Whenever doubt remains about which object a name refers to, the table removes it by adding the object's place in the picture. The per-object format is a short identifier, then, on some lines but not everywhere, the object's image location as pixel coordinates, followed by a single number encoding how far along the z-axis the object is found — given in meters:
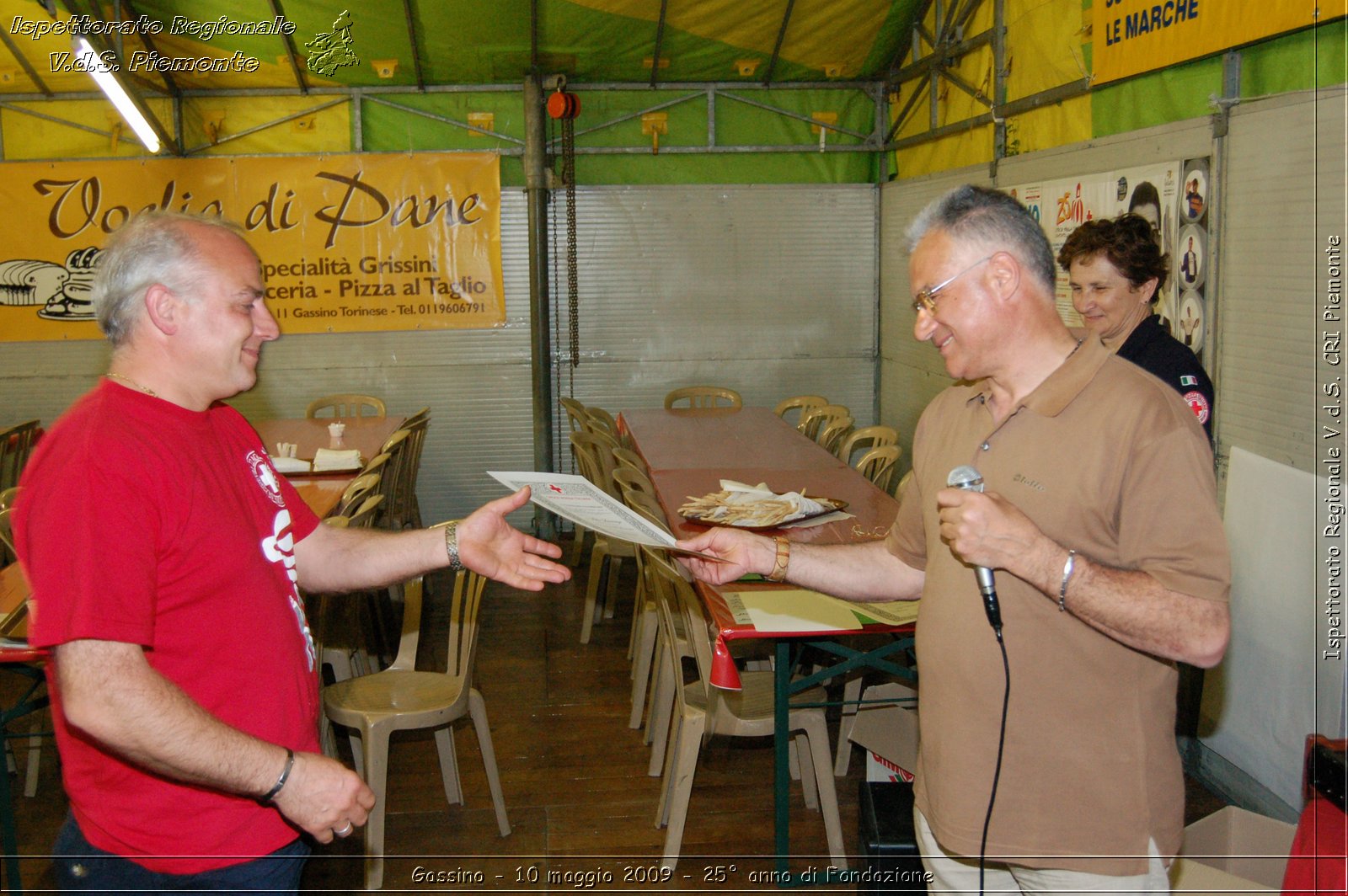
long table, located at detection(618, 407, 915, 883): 3.05
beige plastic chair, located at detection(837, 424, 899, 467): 5.84
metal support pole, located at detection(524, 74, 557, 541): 7.45
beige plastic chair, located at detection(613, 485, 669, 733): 3.74
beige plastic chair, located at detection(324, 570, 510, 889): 3.32
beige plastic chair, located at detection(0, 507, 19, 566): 3.78
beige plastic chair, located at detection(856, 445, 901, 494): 5.05
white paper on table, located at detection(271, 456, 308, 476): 5.15
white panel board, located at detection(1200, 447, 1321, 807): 3.27
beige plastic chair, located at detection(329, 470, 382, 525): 4.20
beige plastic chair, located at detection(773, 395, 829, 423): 7.34
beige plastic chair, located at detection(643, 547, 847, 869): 3.32
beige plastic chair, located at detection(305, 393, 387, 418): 7.18
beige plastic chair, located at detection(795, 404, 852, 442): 6.66
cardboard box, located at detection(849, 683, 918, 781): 3.38
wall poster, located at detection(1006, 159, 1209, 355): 3.97
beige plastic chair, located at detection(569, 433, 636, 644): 5.17
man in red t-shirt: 1.56
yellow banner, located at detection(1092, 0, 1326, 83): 3.42
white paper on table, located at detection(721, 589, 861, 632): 2.95
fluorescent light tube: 4.74
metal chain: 7.59
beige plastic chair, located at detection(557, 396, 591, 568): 6.34
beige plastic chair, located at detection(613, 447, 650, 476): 4.27
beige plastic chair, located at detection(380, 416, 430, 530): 5.61
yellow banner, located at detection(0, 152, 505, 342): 7.52
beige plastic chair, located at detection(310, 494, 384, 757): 3.78
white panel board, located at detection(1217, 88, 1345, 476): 3.21
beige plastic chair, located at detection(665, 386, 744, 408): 7.59
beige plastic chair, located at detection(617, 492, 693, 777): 3.64
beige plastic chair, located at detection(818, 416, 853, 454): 6.14
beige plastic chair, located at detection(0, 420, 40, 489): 6.38
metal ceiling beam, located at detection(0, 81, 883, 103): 7.46
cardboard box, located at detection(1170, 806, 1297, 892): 2.64
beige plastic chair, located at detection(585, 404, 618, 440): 6.57
